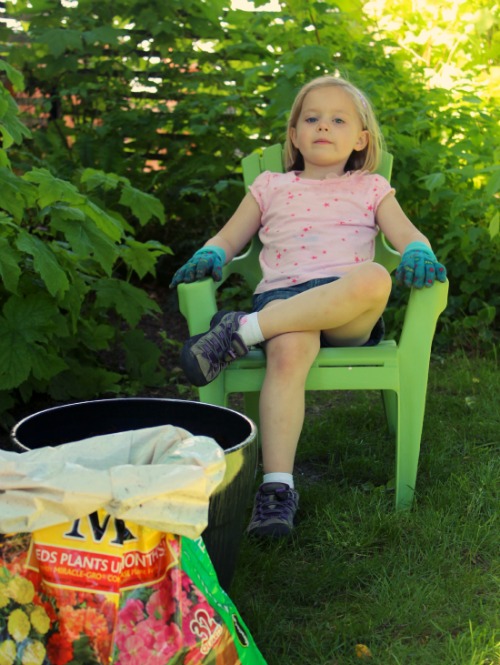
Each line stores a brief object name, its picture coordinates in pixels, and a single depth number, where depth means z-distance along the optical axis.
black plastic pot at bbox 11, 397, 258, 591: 1.49
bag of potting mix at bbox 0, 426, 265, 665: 1.20
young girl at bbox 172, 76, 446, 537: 2.08
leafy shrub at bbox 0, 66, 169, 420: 2.22
